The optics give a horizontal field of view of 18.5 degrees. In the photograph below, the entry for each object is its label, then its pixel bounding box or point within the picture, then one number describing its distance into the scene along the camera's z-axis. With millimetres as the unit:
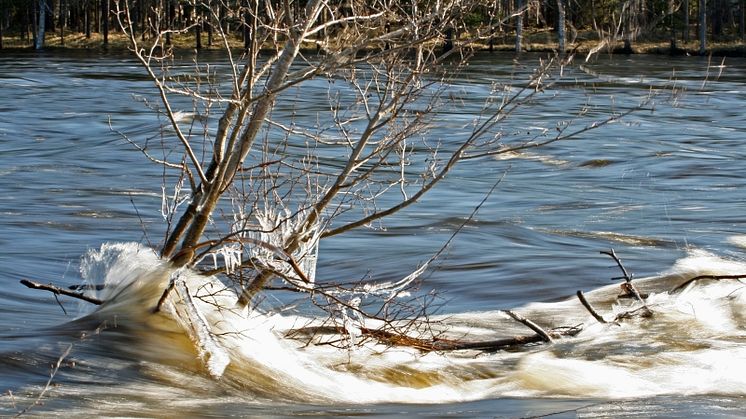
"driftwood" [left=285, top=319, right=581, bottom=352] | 14000
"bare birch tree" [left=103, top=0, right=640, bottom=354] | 12594
